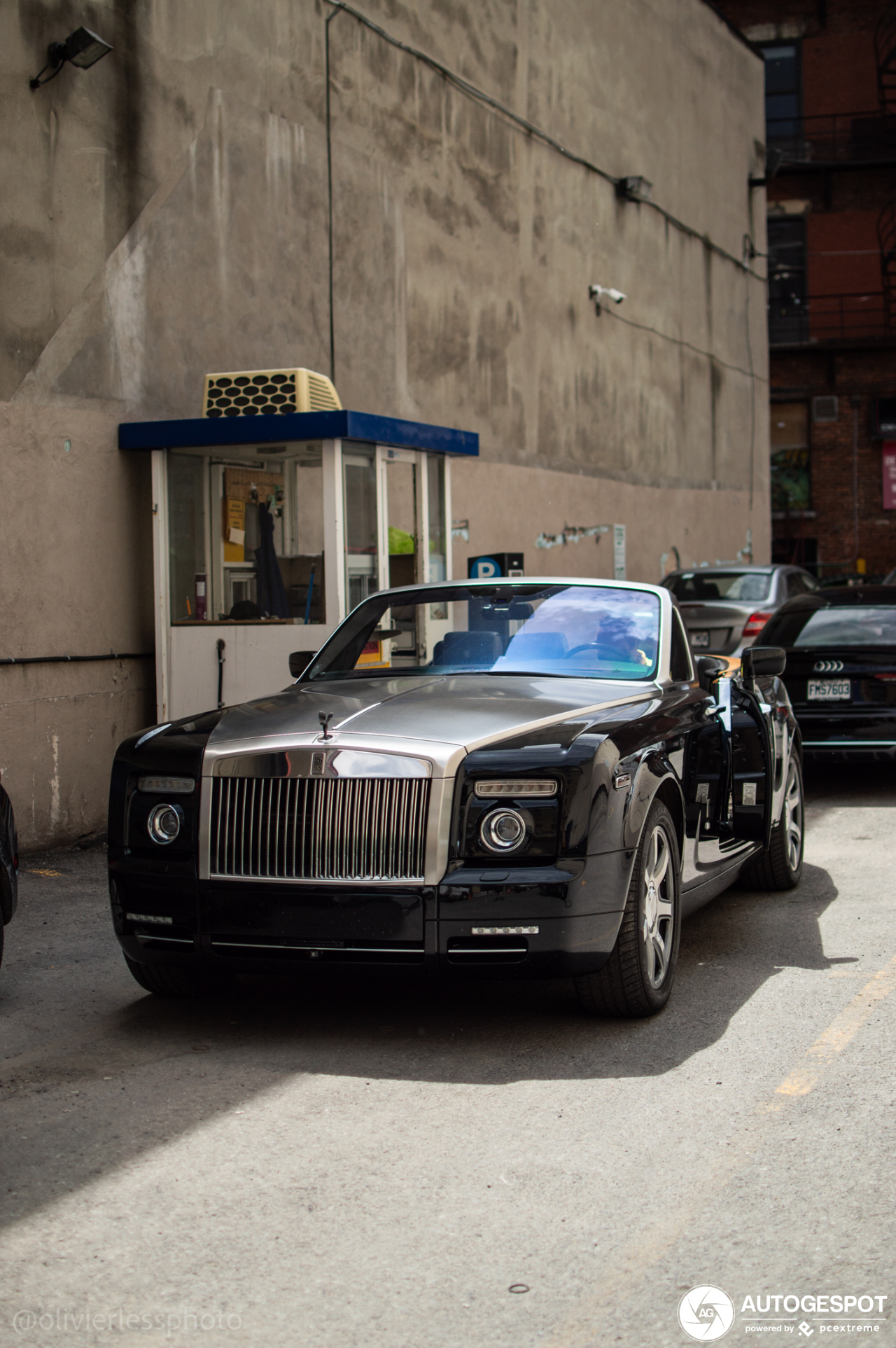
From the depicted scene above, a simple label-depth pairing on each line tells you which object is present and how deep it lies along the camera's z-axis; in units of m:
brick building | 37.59
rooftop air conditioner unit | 10.12
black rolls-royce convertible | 4.66
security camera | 18.50
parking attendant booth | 9.86
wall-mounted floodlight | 9.08
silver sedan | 15.19
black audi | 10.10
